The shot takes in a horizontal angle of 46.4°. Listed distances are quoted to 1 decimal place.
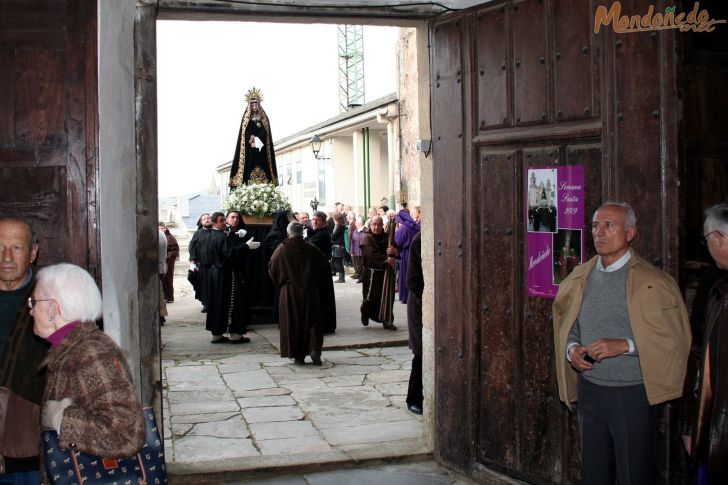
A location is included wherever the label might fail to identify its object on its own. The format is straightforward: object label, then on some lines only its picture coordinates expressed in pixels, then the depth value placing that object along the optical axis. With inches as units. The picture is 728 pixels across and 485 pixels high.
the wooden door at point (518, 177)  172.9
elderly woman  113.3
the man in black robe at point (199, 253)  478.5
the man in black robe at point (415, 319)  272.2
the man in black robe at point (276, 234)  512.4
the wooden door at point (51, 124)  182.2
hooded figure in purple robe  477.4
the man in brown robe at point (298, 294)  397.7
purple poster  188.2
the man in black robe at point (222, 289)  462.9
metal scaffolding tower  1883.6
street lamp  1057.9
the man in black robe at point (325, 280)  483.8
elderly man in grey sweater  160.2
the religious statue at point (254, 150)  564.1
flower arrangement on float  526.9
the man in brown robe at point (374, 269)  495.2
